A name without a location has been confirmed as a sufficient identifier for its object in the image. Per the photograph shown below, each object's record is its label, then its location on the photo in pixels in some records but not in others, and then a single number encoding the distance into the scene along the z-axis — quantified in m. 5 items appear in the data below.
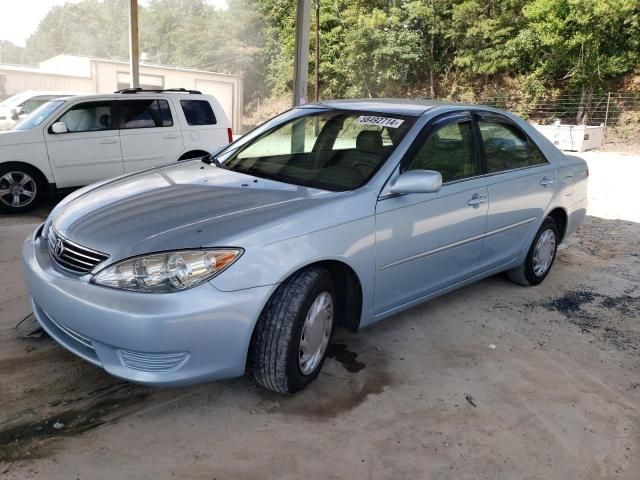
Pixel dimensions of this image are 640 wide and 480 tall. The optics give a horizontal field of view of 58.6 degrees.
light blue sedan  2.52
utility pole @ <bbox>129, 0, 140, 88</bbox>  10.75
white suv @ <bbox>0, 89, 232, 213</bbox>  7.06
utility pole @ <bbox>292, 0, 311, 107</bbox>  8.71
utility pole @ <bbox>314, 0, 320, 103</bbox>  29.19
